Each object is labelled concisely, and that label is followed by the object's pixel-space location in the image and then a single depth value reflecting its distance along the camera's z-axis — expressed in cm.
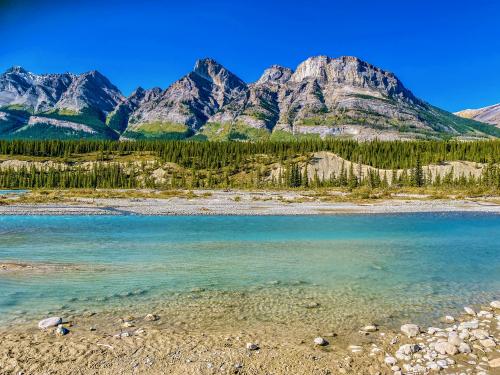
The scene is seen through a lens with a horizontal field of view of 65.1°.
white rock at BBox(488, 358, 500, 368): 1171
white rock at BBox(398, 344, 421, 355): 1255
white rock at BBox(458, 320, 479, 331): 1441
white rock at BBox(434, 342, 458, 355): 1246
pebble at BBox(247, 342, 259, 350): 1312
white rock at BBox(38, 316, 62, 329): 1496
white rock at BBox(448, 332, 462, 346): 1292
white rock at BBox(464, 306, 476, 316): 1629
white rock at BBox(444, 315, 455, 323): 1556
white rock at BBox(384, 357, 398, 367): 1196
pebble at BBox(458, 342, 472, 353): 1256
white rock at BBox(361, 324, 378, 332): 1480
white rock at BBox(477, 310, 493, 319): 1580
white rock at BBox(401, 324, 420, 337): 1409
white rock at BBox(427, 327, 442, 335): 1416
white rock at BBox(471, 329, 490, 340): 1351
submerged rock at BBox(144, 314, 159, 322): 1588
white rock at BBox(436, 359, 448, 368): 1166
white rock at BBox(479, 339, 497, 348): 1292
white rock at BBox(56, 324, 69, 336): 1422
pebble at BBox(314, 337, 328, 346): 1356
